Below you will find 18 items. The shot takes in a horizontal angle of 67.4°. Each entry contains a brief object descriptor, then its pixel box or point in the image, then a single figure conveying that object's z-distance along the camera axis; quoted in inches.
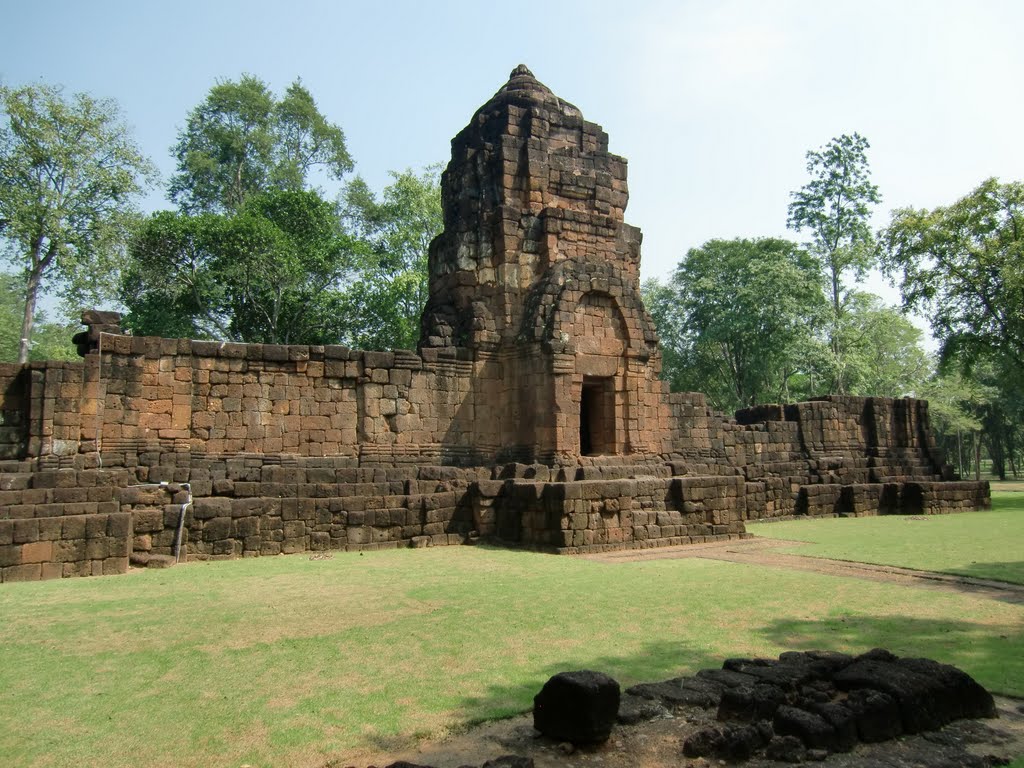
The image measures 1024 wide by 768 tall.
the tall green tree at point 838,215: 1328.7
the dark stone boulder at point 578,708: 145.8
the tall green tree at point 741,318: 1250.6
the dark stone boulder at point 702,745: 143.6
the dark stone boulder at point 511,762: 129.9
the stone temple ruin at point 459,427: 429.4
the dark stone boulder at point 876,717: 152.6
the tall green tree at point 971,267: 858.1
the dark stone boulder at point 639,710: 156.6
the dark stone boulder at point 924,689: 158.2
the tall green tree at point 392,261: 1128.8
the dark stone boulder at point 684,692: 164.4
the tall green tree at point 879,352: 1320.1
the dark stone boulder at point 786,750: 142.6
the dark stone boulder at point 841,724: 147.9
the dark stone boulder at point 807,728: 146.7
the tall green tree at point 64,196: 878.4
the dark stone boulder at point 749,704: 156.4
